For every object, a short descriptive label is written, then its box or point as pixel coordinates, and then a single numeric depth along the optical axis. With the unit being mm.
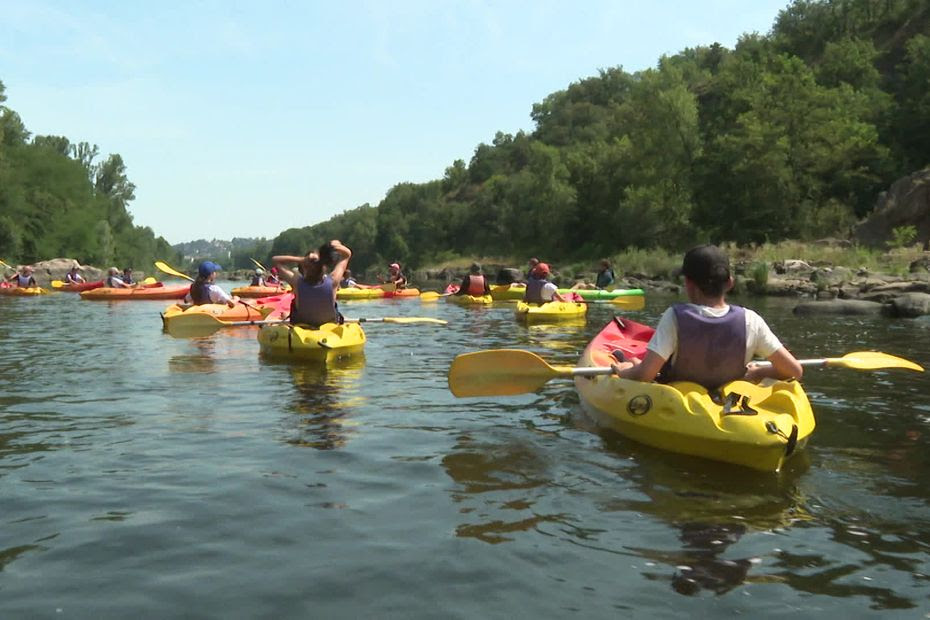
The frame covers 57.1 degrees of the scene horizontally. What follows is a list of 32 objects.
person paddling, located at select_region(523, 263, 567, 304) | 15758
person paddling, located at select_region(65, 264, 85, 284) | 30062
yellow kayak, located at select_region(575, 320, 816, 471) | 4750
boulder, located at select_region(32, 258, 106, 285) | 48344
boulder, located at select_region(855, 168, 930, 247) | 33906
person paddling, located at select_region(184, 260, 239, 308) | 13438
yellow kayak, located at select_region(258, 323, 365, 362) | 9469
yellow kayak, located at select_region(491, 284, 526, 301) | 22094
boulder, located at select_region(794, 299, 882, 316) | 17250
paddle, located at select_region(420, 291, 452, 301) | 21350
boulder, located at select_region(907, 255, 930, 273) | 25406
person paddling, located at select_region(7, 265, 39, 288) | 26844
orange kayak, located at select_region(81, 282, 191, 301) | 23391
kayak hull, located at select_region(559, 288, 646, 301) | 20359
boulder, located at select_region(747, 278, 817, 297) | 24328
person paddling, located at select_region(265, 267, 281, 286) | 27109
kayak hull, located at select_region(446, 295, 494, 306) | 20500
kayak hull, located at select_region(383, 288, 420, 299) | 24219
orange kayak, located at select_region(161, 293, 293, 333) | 12695
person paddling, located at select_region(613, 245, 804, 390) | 5066
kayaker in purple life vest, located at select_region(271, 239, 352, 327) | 9523
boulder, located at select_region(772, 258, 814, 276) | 28478
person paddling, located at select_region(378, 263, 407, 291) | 24739
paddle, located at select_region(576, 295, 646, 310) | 18347
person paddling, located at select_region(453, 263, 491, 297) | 20750
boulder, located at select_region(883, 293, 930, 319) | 16516
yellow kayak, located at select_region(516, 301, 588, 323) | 15344
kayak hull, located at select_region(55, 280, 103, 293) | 26919
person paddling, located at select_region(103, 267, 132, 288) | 24312
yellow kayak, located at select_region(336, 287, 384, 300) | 23312
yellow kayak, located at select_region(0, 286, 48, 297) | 26016
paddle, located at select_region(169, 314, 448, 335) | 10461
